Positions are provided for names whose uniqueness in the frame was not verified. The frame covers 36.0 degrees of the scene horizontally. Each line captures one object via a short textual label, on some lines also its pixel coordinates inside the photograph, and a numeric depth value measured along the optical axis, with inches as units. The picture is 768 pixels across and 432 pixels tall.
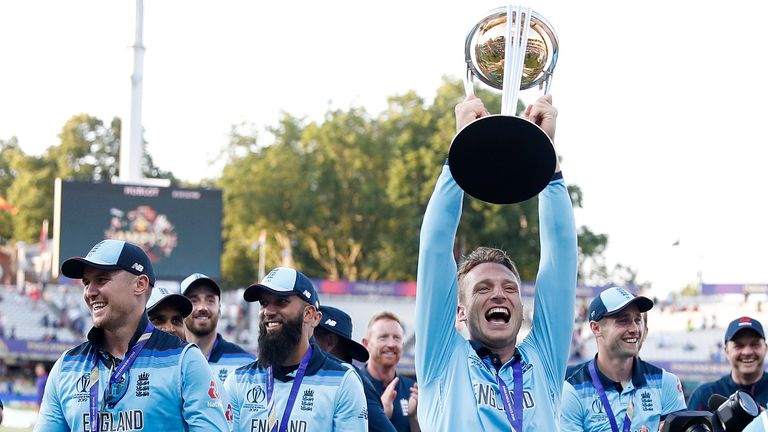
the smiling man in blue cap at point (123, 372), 207.2
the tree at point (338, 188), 2247.8
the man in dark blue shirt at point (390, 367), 359.6
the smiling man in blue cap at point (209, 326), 348.5
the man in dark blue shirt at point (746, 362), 353.7
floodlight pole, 912.3
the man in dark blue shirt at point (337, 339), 331.3
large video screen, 889.5
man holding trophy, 165.2
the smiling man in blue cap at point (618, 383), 287.6
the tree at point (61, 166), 2763.3
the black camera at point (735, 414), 190.1
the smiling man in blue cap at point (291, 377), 256.8
